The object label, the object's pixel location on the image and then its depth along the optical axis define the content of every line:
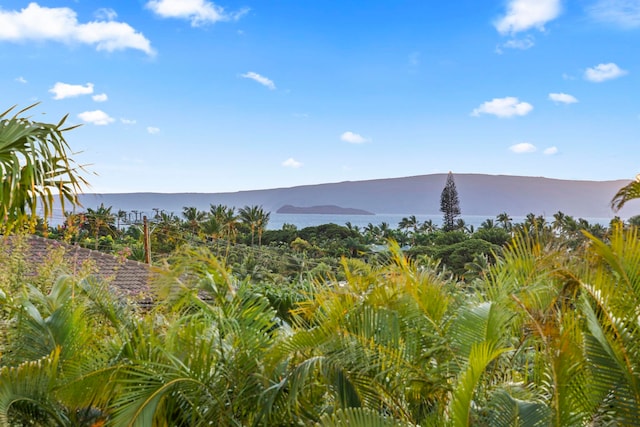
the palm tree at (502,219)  59.90
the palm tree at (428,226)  69.94
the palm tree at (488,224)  56.04
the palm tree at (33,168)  4.35
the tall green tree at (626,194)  5.45
